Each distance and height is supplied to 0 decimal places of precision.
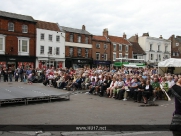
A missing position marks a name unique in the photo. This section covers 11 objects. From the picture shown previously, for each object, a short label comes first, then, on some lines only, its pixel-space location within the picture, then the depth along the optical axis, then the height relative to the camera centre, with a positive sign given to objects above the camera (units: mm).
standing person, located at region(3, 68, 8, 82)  23291 -797
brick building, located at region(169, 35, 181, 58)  65794 +6829
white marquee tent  22045 +490
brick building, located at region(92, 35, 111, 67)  47438 +3453
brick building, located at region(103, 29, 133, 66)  50188 +4604
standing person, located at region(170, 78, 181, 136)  4422 -899
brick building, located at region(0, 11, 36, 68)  35625 +4372
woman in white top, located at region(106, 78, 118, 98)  14795 -1350
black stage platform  11303 -1512
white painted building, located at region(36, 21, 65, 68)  39562 +3936
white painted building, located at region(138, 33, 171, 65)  56584 +5277
